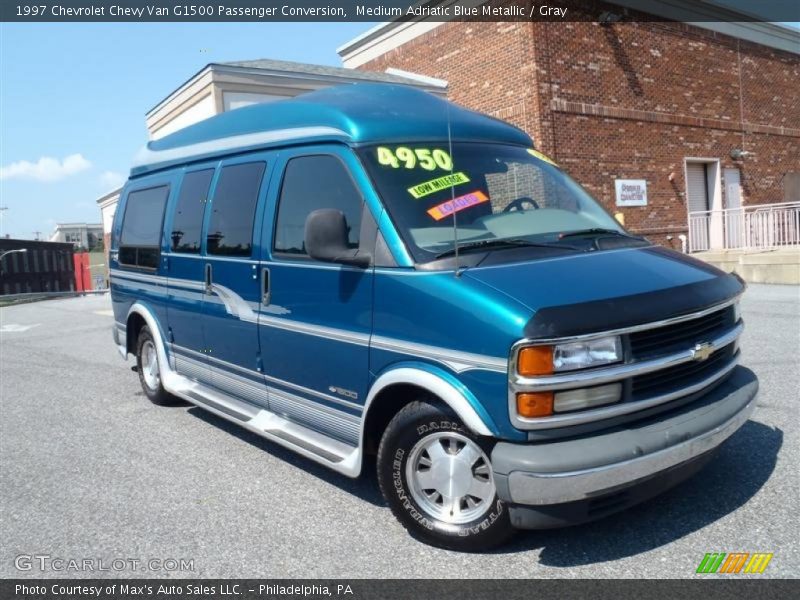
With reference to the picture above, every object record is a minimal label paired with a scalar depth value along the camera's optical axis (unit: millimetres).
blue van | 3006
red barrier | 44250
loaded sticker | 3725
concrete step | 13398
